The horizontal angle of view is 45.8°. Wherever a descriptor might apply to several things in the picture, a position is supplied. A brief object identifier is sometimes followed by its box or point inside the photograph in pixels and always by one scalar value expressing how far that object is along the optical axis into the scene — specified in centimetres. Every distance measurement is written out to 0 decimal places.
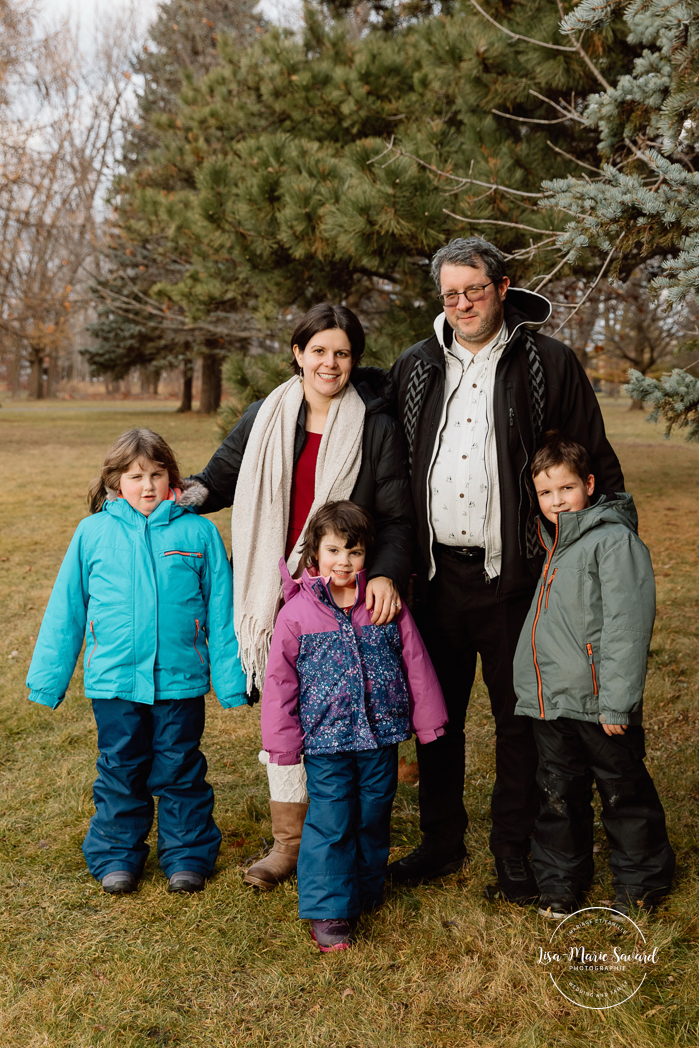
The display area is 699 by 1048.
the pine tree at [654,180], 284
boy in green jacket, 241
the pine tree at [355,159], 573
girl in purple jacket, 250
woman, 265
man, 259
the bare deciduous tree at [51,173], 1658
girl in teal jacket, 276
